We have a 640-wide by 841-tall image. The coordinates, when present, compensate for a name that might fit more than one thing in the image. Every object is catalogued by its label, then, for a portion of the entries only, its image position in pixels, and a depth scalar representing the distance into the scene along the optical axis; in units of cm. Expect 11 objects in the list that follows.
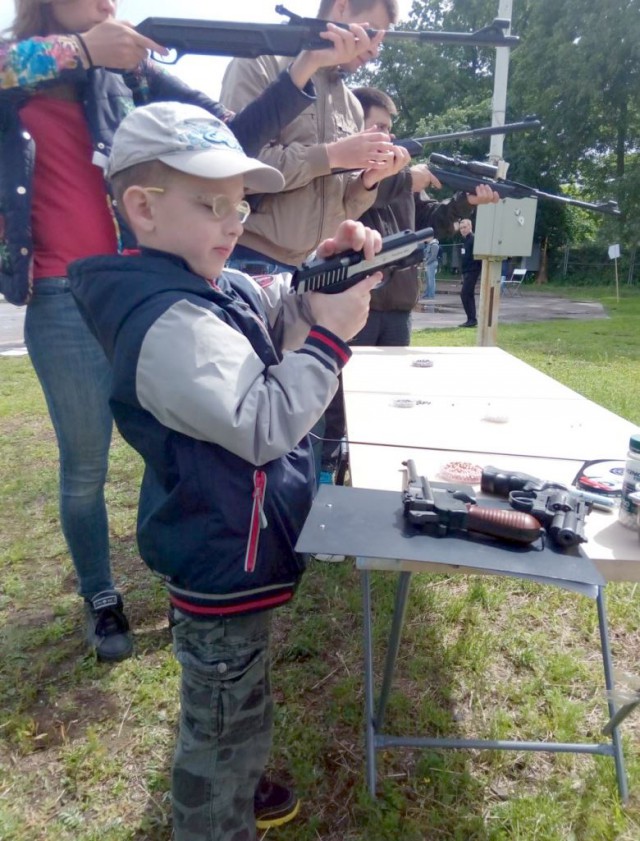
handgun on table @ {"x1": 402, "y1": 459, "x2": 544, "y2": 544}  120
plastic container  132
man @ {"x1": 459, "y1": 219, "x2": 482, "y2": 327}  1148
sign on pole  1856
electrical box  566
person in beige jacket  231
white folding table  117
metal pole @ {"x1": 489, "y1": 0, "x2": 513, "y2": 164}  558
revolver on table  121
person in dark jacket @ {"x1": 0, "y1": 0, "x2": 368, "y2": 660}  181
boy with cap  121
